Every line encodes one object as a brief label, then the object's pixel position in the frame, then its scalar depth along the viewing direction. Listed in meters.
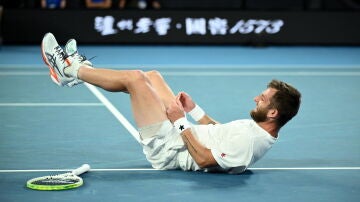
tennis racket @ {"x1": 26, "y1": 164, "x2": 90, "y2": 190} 9.79
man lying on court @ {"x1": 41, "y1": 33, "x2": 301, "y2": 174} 10.36
